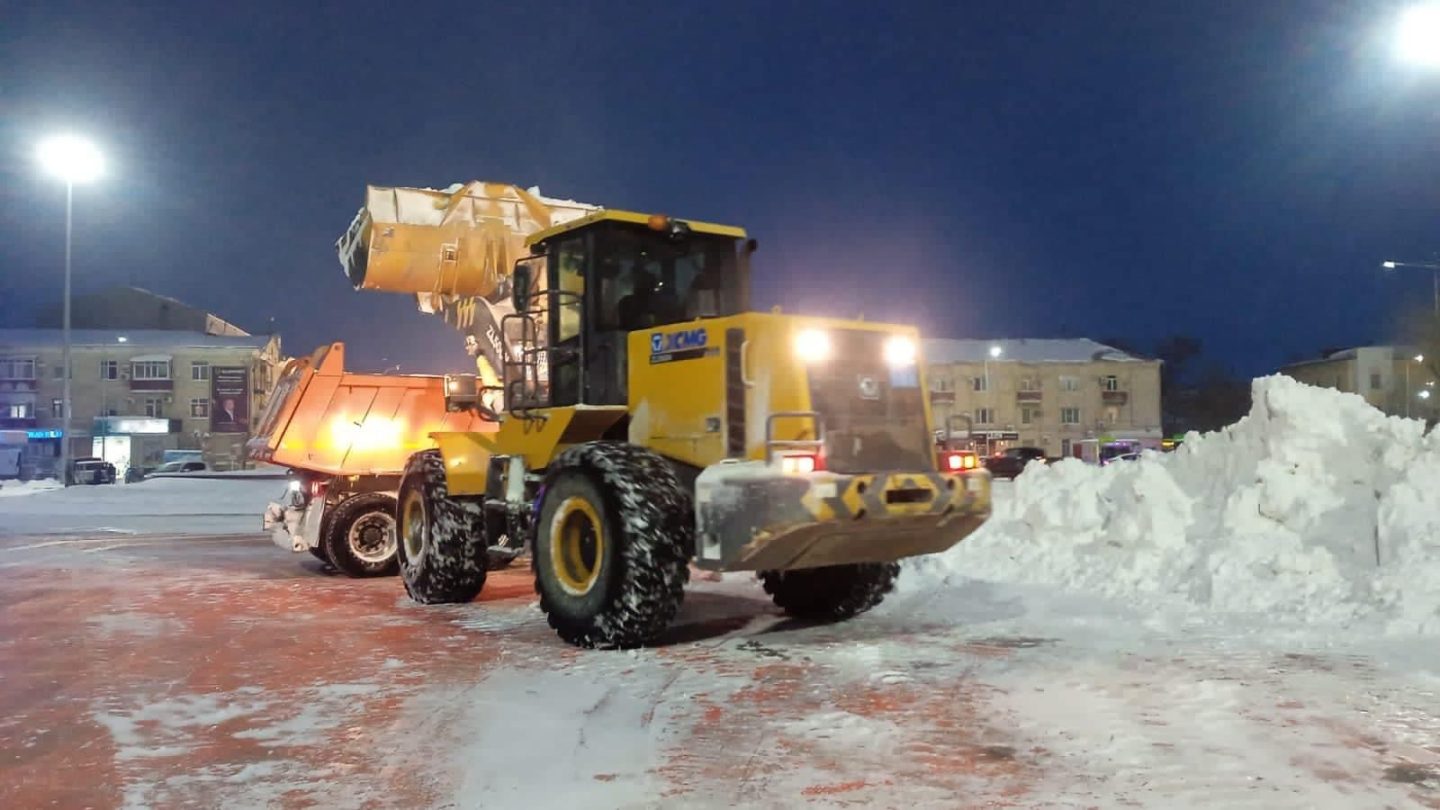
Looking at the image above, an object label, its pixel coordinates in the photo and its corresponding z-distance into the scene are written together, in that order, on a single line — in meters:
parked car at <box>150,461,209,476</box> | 50.95
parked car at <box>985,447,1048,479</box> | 42.59
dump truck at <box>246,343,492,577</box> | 13.02
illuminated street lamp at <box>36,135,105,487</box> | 30.41
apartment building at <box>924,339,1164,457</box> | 72.00
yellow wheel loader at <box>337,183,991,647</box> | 7.25
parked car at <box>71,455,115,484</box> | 42.59
